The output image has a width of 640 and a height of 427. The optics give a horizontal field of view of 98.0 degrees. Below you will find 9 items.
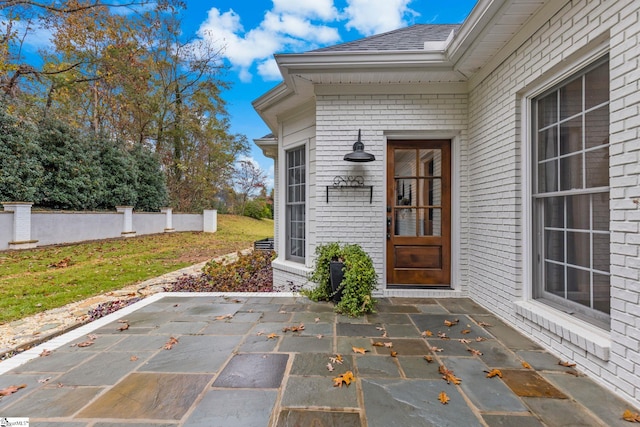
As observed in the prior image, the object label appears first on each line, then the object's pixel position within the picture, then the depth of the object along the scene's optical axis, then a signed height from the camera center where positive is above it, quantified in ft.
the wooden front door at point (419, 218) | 12.21 -0.11
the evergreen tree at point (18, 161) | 26.91 +5.40
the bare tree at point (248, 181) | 72.80 +9.37
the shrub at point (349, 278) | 10.04 -2.40
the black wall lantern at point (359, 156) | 11.18 +2.38
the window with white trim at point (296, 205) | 14.60 +0.56
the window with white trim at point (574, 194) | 6.61 +0.57
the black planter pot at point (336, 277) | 10.70 -2.38
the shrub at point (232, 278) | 15.79 -4.01
